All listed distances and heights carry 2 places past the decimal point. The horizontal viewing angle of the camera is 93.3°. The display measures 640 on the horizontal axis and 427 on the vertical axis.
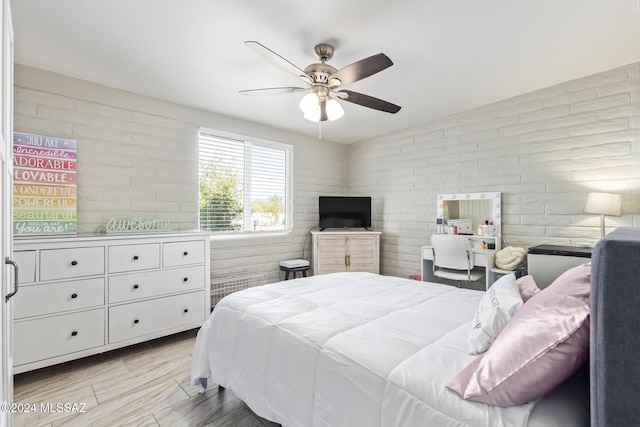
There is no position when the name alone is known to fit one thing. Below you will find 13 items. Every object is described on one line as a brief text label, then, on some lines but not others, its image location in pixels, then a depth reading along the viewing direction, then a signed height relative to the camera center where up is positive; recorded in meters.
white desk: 3.31 -0.51
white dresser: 2.15 -0.67
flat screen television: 4.59 +0.00
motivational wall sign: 2.41 +0.22
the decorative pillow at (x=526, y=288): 1.47 -0.38
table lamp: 2.60 +0.08
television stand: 4.35 -0.57
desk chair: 3.33 -0.51
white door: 1.10 -0.01
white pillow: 1.16 -0.43
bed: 1.00 -0.58
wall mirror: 3.51 +0.07
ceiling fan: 1.96 +0.95
